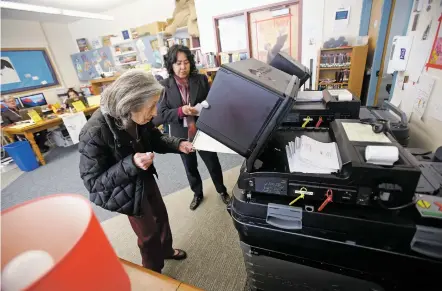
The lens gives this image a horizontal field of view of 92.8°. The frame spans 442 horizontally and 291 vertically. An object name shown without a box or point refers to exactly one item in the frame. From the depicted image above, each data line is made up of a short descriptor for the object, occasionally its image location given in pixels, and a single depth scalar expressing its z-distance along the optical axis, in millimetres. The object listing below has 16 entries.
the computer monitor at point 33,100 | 4582
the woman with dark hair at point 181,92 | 1630
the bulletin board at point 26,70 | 4742
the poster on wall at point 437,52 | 1094
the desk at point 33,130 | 3370
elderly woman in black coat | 934
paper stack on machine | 721
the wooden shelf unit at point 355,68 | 2822
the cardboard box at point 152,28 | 4168
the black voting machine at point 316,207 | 642
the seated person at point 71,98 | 4191
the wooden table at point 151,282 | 660
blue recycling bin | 3361
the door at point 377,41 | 2445
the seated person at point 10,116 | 3734
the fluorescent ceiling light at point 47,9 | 3166
